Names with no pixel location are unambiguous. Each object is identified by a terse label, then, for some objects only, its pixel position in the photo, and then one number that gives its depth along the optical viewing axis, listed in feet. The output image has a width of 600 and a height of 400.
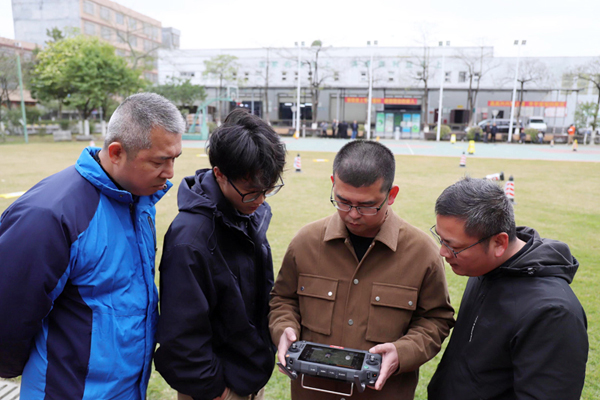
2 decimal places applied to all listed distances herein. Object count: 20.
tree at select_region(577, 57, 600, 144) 127.65
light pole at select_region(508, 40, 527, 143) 124.16
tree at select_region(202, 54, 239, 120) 158.81
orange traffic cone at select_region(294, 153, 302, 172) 55.20
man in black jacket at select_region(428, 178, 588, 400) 5.62
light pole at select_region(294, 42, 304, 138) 134.72
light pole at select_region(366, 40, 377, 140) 126.16
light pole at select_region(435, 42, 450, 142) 125.80
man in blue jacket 5.65
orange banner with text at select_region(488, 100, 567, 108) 146.72
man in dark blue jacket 6.62
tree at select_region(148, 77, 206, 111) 145.05
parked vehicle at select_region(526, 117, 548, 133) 136.35
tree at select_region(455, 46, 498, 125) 152.76
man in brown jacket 7.36
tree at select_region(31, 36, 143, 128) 106.63
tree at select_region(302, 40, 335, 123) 157.89
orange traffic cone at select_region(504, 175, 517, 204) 35.61
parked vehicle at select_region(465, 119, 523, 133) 136.87
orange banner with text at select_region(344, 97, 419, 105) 157.69
